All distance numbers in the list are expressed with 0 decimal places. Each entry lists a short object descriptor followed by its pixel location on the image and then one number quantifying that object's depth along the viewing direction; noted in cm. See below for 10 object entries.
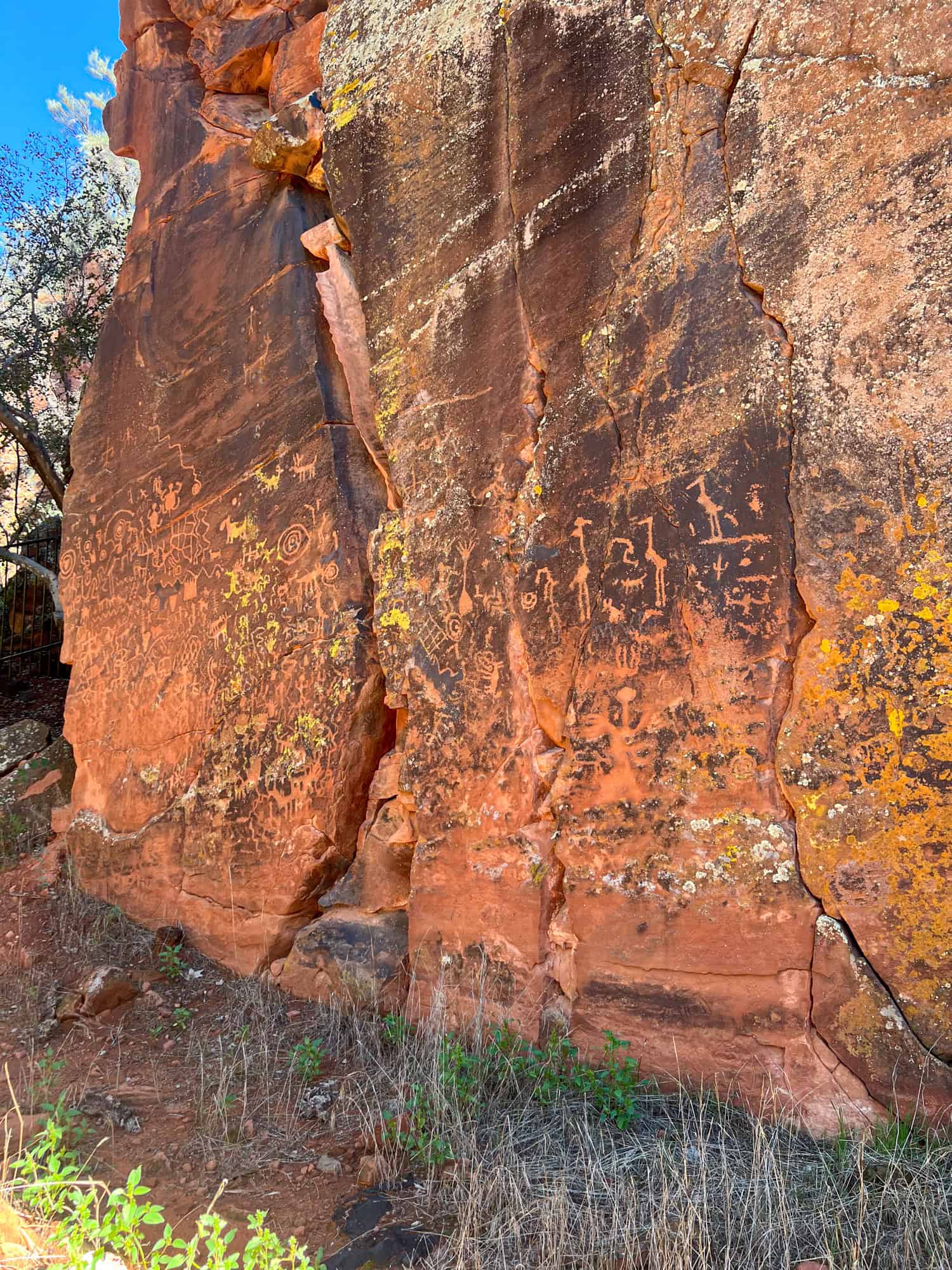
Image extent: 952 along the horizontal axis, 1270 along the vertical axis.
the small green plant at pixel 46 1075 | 304
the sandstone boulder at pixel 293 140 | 434
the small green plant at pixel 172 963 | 400
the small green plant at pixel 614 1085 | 260
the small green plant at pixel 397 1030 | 314
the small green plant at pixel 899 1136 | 228
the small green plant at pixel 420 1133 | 254
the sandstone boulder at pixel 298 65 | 464
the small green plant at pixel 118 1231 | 188
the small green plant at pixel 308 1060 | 311
